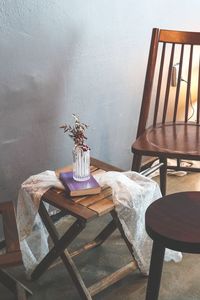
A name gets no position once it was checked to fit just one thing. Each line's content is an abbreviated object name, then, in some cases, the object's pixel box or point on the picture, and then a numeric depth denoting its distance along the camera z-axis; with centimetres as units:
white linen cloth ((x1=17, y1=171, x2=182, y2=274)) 134
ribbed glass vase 136
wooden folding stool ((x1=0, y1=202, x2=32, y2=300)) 117
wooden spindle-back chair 161
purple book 133
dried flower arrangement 135
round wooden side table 104
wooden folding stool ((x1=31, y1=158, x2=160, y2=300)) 126
